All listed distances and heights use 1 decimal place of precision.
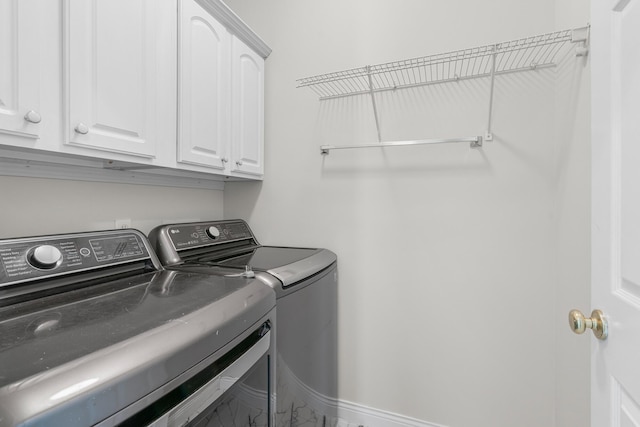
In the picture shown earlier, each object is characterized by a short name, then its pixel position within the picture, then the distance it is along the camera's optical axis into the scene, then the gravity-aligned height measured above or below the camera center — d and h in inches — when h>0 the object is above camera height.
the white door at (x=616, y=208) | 23.0 +0.4
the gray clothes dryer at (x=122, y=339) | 18.2 -10.4
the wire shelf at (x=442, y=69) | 52.7 +30.0
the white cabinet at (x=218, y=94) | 52.6 +24.7
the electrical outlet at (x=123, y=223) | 55.6 -2.4
